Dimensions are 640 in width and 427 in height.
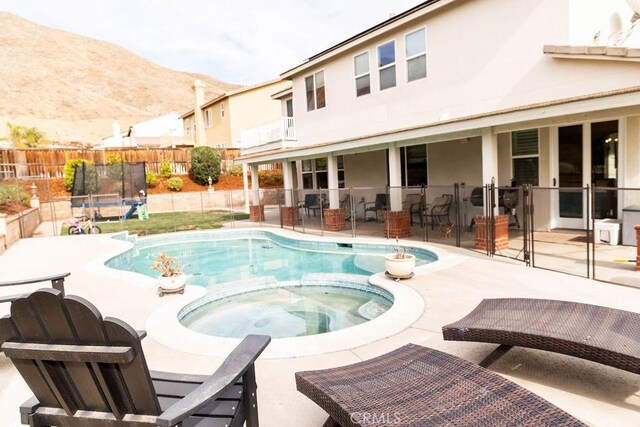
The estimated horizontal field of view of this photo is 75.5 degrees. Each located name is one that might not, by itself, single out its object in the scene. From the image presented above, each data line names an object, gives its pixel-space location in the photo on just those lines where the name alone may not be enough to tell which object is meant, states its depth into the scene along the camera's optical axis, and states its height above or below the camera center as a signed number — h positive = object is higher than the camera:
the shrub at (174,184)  25.64 +0.43
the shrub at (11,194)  15.42 +0.20
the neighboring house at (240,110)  31.02 +5.95
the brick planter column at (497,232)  9.03 -1.28
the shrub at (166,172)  26.55 +1.27
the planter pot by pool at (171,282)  6.85 -1.51
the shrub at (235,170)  28.59 +1.23
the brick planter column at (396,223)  11.68 -1.25
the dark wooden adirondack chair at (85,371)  1.92 -0.87
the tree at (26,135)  41.67 +6.66
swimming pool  9.78 -1.97
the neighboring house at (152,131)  43.62 +6.86
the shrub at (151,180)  25.48 +0.75
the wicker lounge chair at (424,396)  2.22 -1.30
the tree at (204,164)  26.80 +1.64
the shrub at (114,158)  26.30 +2.32
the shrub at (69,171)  23.06 +1.42
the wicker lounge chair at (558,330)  2.97 -1.28
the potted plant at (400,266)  6.81 -1.43
